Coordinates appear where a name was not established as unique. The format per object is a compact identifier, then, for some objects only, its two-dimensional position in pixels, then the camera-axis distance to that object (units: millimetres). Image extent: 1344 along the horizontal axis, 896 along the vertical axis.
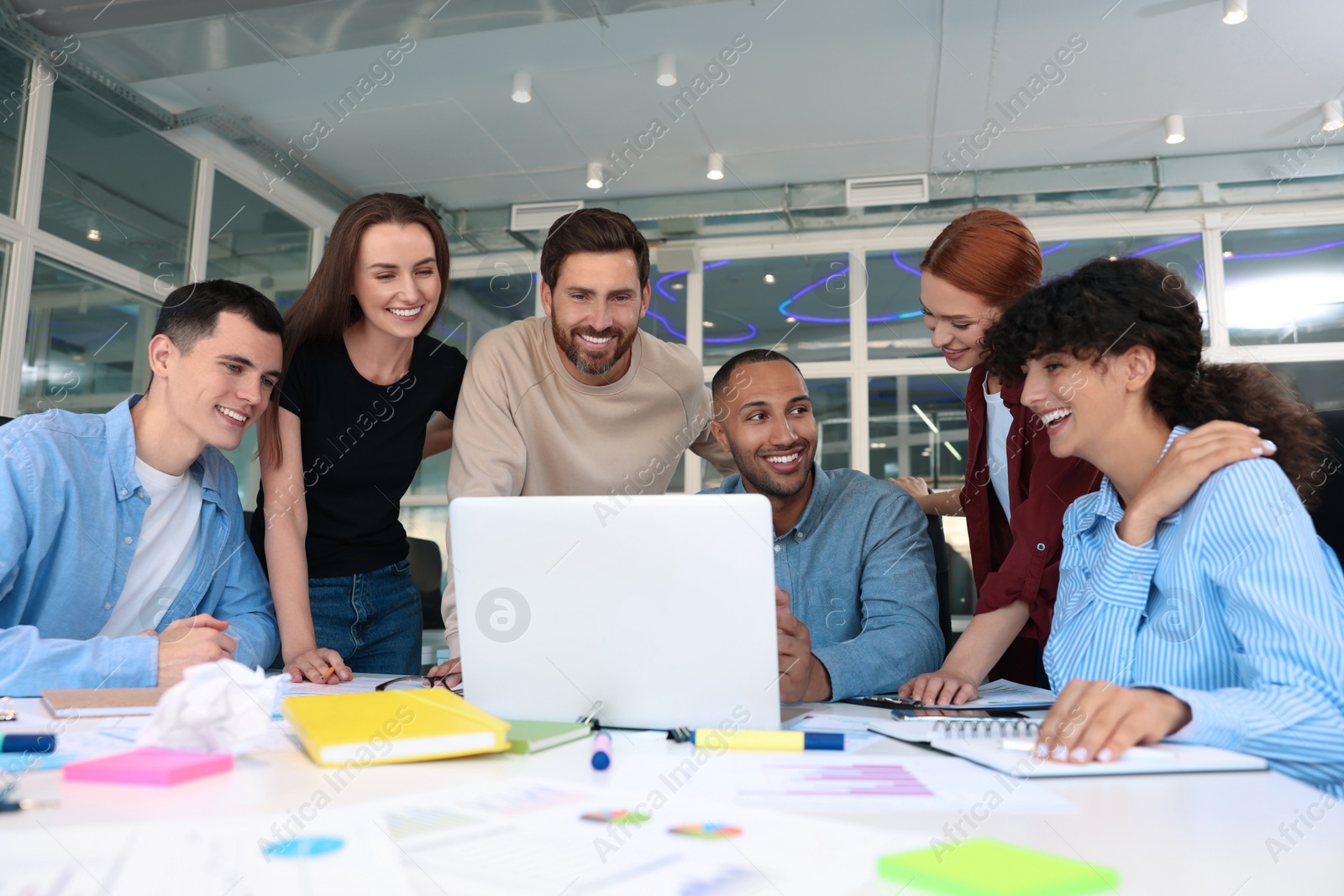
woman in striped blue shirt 984
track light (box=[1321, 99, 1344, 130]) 5254
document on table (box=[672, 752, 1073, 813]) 788
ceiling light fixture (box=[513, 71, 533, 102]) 4998
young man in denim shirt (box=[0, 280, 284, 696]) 1666
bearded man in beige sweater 2111
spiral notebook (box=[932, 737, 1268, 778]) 895
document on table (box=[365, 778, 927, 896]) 587
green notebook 989
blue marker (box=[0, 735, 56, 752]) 941
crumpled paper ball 896
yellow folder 932
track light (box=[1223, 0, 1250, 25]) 4270
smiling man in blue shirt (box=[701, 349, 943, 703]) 1506
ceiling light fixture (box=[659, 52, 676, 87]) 4816
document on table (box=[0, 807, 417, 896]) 570
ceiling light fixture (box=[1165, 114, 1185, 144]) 5363
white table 620
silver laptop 1063
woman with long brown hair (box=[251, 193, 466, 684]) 2152
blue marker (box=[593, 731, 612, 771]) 925
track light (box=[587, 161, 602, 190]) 6059
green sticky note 576
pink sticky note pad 811
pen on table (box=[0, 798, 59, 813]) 718
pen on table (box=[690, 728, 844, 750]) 1035
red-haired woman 1779
